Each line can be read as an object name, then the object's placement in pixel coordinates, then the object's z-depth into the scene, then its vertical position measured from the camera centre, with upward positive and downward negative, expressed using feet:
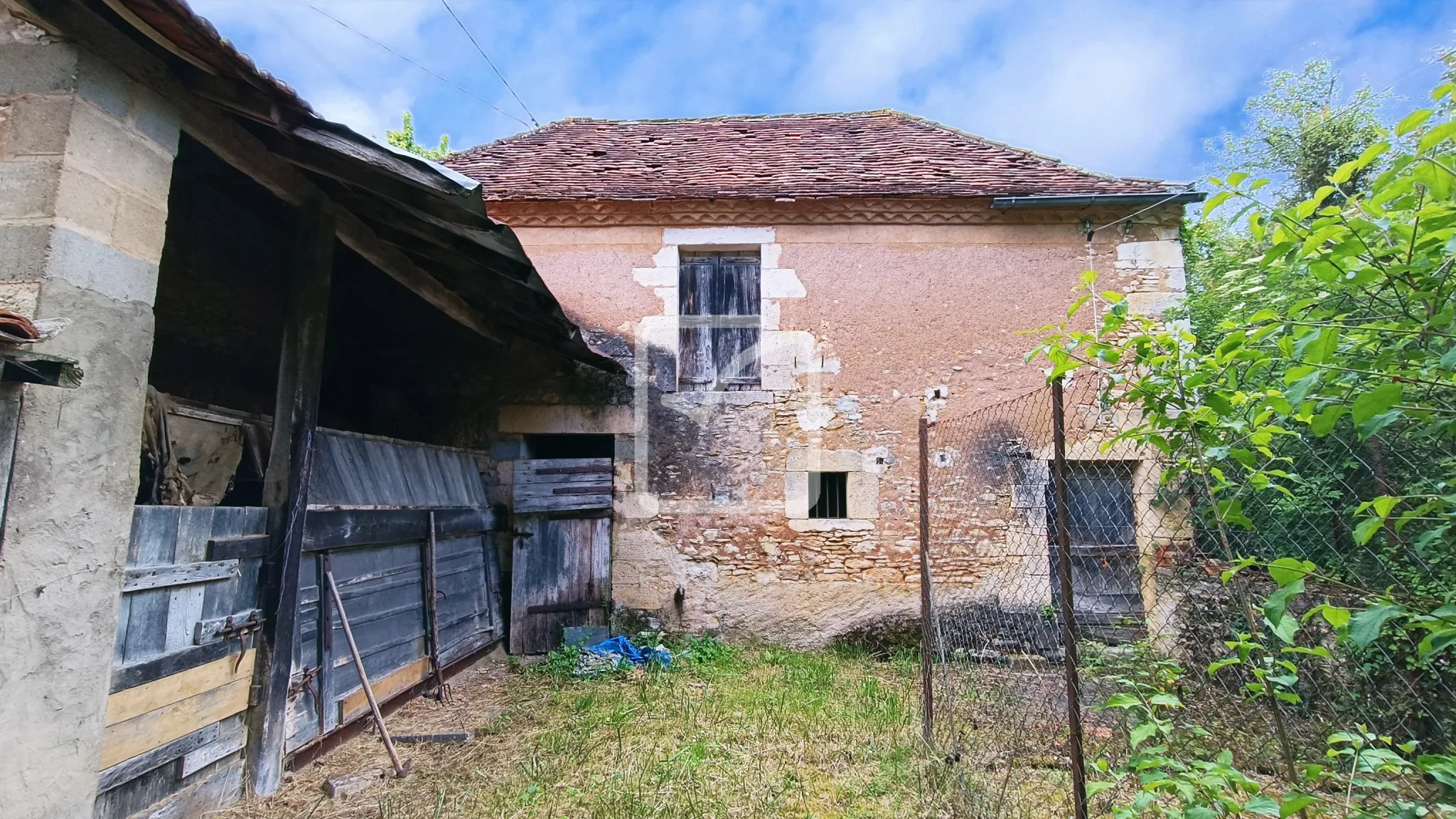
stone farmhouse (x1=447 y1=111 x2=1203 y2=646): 21.35 +4.89
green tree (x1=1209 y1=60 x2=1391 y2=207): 33.27 +17.64
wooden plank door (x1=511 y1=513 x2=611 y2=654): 20.44 -2.37
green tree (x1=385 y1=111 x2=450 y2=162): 58.75 +30.06
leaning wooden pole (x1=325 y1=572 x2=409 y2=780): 11.90 -3.60
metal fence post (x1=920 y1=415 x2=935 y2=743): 13.34 -2.36
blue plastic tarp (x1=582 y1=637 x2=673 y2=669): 18.86 -4.18
